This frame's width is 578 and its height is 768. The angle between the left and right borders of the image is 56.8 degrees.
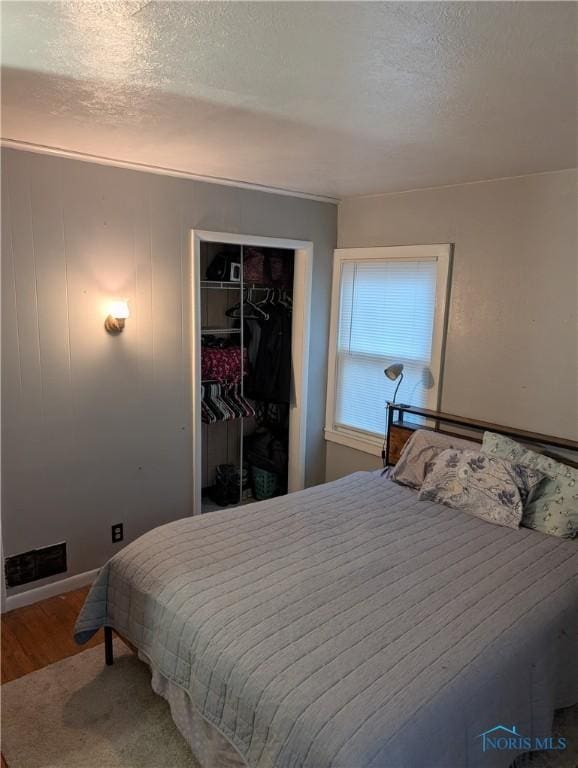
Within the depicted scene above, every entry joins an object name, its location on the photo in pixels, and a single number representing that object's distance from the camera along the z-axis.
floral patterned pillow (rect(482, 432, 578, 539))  2.64
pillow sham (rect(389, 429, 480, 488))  3.18
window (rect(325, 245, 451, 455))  3.56
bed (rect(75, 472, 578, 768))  1.57
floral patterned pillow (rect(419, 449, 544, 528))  2.74
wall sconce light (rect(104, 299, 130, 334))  3.01
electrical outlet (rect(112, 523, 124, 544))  3.31
